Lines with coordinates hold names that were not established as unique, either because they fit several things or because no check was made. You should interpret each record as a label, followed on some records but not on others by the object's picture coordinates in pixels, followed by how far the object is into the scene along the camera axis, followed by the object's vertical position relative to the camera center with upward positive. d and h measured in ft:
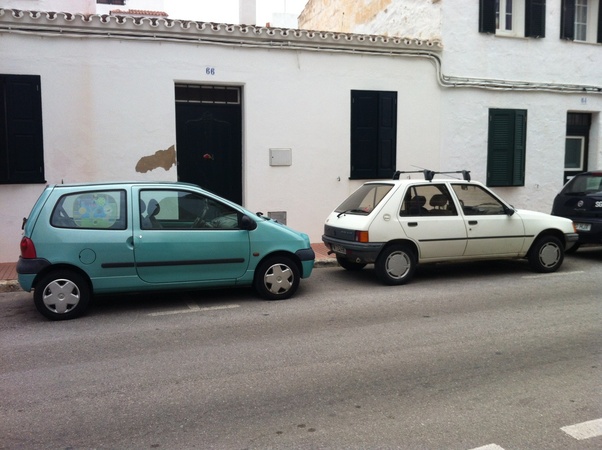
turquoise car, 20.79 -3.02
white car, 26.55 -2.89
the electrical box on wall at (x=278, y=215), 37.17 -3.01
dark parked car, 33.06 -2.05
